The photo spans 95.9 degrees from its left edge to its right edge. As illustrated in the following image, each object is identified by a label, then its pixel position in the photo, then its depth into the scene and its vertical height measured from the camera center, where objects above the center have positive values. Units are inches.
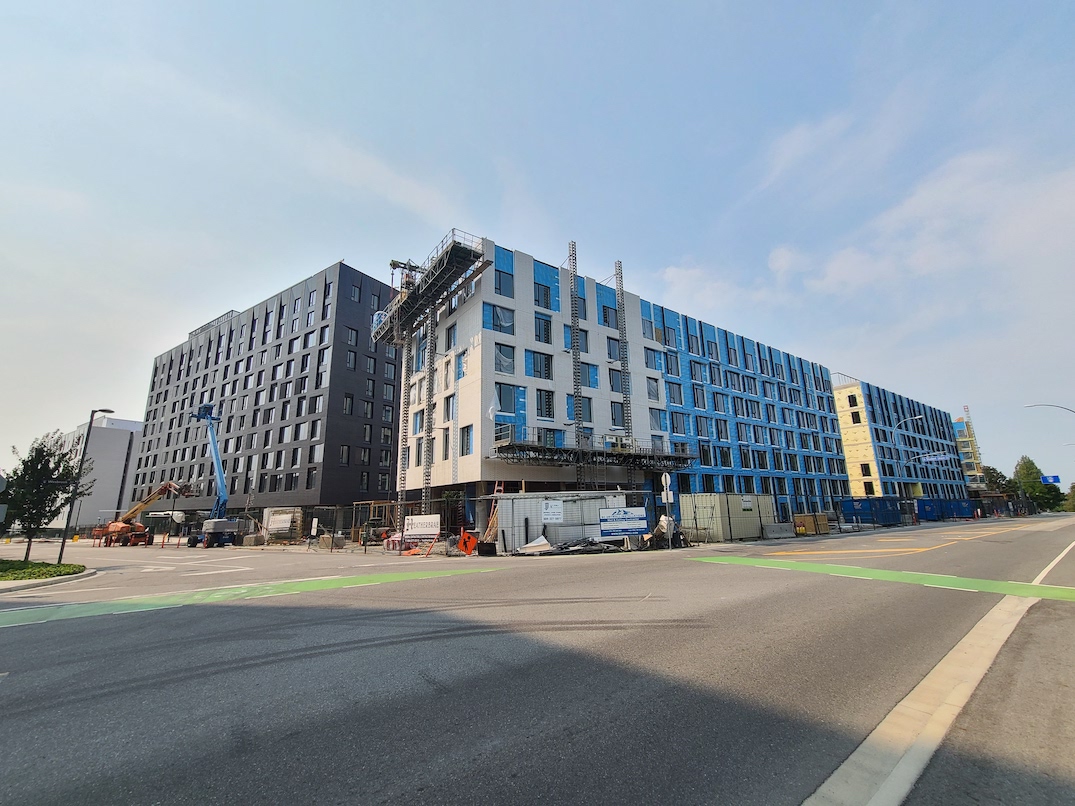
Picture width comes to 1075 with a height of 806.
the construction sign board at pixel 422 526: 1031.6 -16.5
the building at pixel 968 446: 4877.0 +627.4
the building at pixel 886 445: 2714.1 +382.4
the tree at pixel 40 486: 759.1 +60.0
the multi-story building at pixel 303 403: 2046.0 +528.1
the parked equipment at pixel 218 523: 1550.2 -5.6
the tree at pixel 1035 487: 4069.9 +173.5
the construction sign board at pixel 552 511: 912.3 +9.0
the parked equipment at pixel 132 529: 1670.8 -20.1
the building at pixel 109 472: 3280.0 +352.0
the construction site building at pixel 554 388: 1317.7 +390.7
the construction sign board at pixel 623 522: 912.3 -13.6
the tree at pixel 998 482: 4035.4 +227.2
